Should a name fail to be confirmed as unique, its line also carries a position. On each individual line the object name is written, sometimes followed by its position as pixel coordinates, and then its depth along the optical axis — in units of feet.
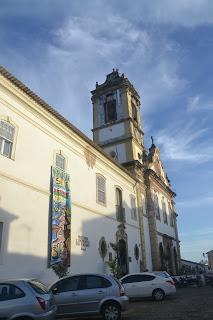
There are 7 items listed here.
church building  46.03
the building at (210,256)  306.94
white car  52.34
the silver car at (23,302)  23.66
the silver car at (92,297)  33.04
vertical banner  52.14
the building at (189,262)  199.23
